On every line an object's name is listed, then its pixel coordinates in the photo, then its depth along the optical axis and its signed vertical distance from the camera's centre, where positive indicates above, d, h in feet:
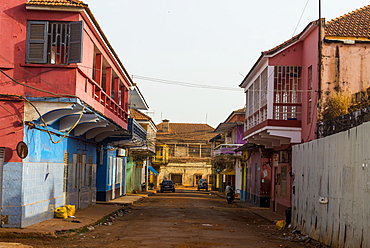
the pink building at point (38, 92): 50.57 +5.90
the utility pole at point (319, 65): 67.15 +11.66
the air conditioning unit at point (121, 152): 117.24 +0.25
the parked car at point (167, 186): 185.78 -11.05
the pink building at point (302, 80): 67.77 +10.52
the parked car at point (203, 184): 221.66 -12.06
